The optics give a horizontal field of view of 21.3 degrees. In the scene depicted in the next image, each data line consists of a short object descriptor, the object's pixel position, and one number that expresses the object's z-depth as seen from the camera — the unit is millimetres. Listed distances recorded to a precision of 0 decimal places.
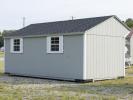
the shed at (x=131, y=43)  36481
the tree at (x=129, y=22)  62156
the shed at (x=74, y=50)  18953
